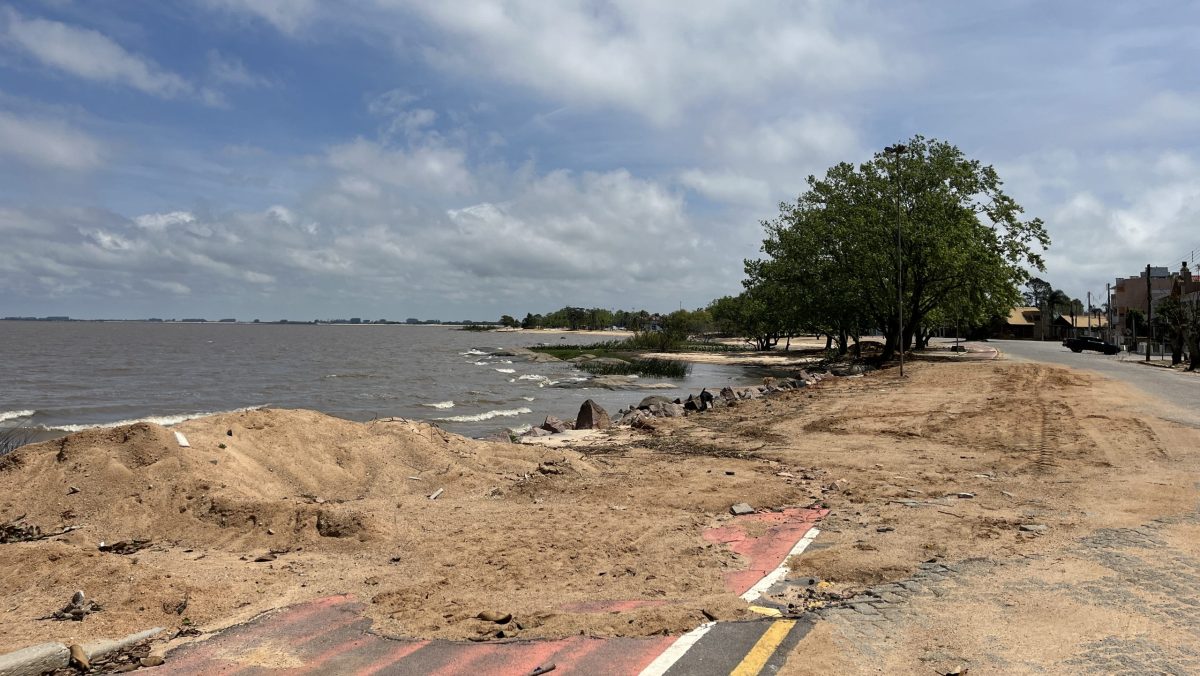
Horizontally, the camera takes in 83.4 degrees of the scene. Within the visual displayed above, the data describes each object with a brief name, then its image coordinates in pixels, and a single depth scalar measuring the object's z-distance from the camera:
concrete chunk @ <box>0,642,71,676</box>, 4.16
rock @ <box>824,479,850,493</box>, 9.55
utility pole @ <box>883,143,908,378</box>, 29.45
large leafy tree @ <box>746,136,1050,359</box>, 37.94
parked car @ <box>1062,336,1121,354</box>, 52.67
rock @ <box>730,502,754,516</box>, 8.30
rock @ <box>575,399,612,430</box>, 19.69
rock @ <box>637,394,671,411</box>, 23.34
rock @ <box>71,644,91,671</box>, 4.31
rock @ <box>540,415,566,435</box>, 18.52
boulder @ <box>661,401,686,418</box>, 21.33
